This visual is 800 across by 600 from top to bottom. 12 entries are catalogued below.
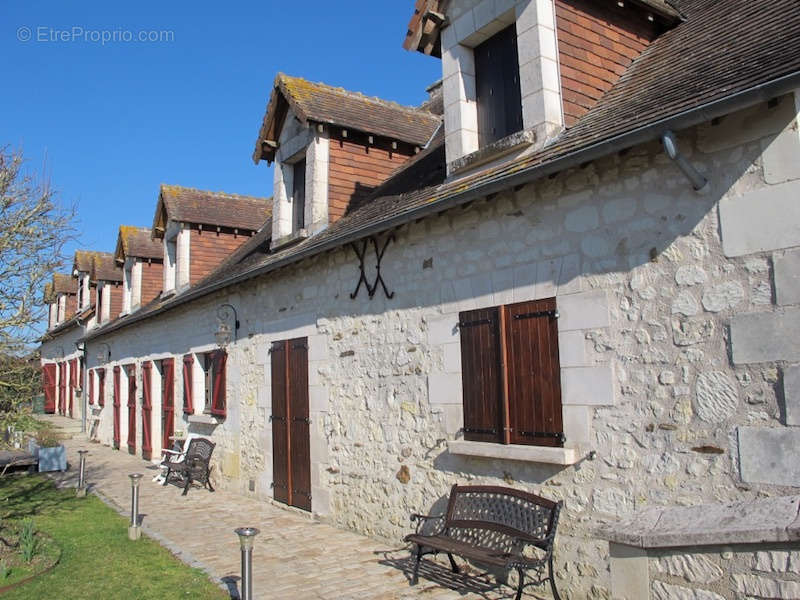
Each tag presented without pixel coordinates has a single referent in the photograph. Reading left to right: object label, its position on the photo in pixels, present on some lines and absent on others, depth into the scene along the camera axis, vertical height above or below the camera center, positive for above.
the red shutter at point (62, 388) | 25.59 -0.77
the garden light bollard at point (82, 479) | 9.38 -1.63
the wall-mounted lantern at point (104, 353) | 17.62 +0.38
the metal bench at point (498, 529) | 4.34 -1.29
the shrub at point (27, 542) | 5.82 -1.57
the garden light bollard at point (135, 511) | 6.86 -1.56
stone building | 3.50 +0.42
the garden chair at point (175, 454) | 10.80 -1.51
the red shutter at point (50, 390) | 25.94 -0.85
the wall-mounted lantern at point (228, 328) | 9.81 +0.51
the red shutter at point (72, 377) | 23.50 -0.32
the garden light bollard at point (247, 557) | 4.15 -1.28
